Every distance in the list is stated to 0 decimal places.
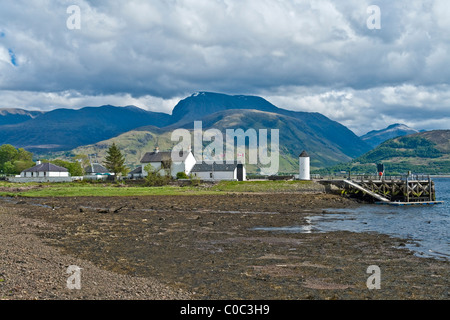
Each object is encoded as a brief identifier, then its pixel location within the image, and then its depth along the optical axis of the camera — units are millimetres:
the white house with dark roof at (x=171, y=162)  119806
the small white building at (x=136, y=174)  123000
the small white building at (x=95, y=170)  155662
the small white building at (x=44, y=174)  120919
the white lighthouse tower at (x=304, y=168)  98188
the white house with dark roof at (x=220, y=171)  112500
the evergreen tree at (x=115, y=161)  119688
